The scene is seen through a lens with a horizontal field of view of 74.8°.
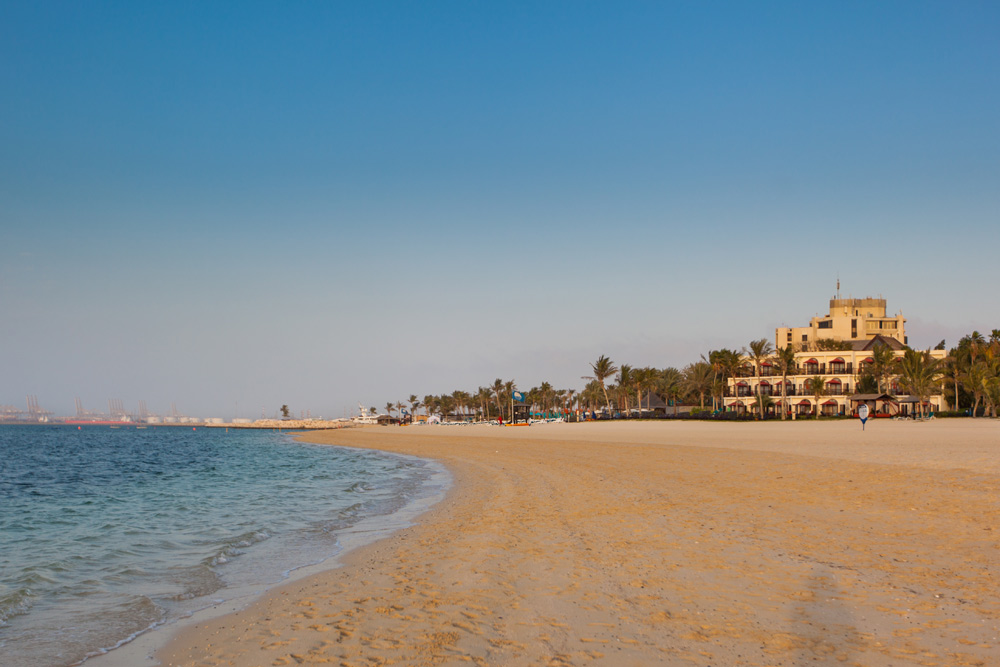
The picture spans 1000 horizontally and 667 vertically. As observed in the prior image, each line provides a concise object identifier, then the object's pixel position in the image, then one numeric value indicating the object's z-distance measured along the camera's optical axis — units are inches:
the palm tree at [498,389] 6448.3
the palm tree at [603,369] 4862.2
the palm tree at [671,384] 4356.8
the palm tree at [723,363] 3644.2
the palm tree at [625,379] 4677.7
